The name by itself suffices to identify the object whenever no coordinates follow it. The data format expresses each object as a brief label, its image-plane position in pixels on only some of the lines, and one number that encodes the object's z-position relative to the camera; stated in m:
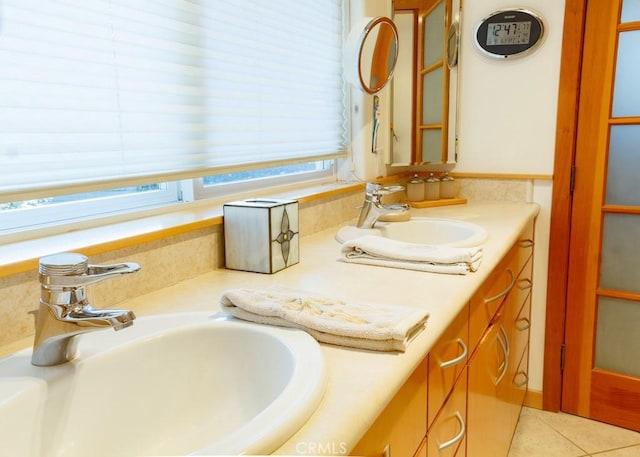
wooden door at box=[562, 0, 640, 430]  1.99
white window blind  1.02
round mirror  1.89
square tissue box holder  1.25
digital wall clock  2.15
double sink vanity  0.64
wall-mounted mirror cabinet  2.21
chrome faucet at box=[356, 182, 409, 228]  1.72
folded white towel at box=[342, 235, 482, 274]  1.22
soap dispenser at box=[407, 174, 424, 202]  2.29
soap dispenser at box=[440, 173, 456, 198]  2.35
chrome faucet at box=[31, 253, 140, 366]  0.70
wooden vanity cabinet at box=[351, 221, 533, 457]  0.84
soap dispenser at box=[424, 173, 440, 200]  2.32
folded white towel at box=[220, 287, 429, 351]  0.79
